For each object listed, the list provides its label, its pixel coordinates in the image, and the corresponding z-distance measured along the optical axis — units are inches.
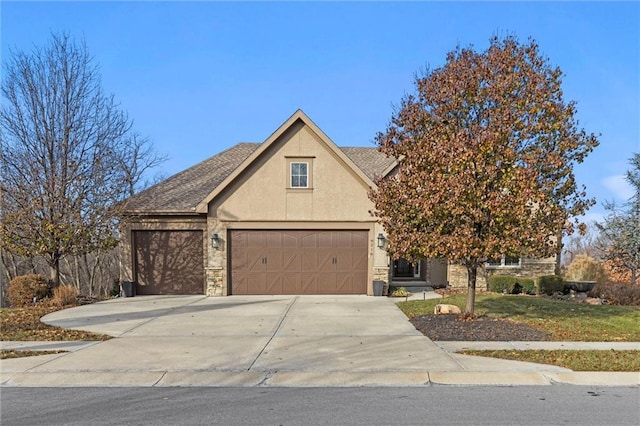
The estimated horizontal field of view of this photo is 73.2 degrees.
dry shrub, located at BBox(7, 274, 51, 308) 546.9
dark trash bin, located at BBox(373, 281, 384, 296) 624.4
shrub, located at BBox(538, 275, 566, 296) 685.9
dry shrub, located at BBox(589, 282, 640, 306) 569.9
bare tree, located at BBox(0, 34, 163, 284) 557.0
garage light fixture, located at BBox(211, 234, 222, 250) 634.8
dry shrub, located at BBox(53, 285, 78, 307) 542.3
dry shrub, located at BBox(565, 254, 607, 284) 766.2
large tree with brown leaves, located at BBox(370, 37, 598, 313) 357.4
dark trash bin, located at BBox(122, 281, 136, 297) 642.2
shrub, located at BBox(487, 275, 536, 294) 685.3
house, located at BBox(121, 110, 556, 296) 639.1
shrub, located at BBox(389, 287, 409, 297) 629.0
